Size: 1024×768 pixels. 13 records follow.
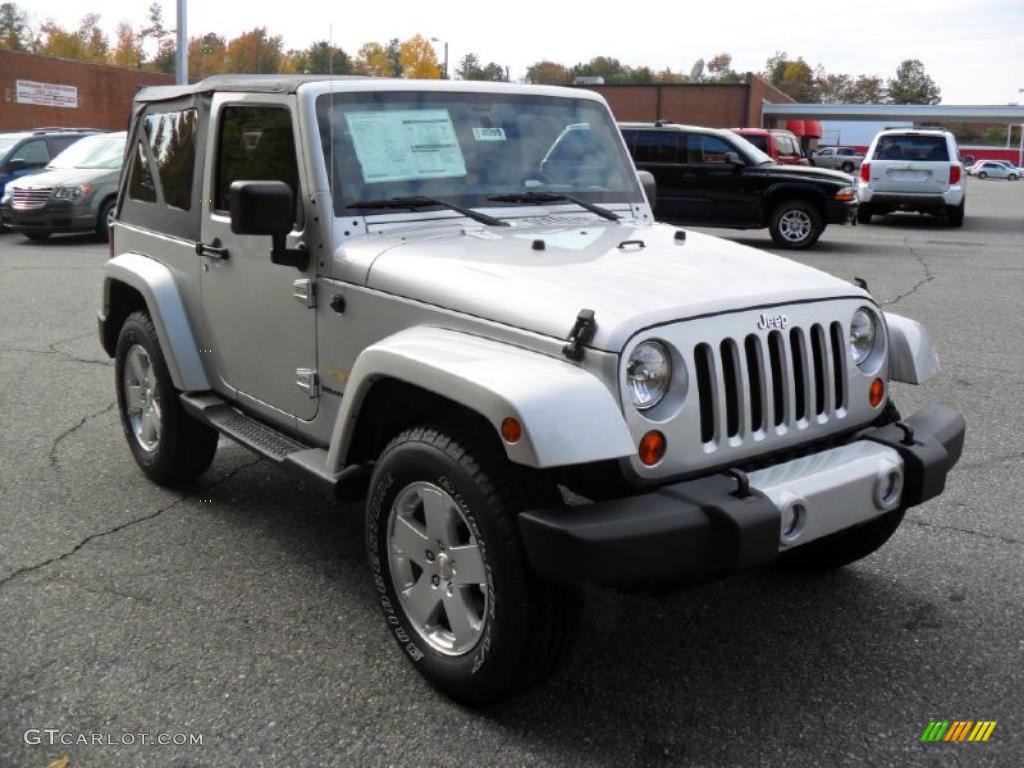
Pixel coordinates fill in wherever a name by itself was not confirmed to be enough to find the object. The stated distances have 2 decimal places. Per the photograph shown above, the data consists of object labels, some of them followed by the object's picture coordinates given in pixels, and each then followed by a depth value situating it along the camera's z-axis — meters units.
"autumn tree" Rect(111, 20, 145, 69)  74.81
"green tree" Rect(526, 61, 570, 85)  70.38
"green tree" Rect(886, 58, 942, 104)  139.88
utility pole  22.66
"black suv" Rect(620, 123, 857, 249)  16.16
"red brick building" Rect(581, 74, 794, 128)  48.50
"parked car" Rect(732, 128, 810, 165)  22.19
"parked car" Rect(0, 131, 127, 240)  15.87
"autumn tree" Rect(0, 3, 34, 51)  74.94
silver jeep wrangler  2.90
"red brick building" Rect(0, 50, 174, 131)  38.22
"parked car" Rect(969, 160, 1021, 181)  72.06
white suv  19.45
